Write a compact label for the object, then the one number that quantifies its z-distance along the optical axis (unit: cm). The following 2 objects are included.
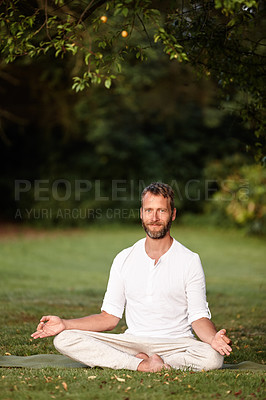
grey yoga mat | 468
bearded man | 432
